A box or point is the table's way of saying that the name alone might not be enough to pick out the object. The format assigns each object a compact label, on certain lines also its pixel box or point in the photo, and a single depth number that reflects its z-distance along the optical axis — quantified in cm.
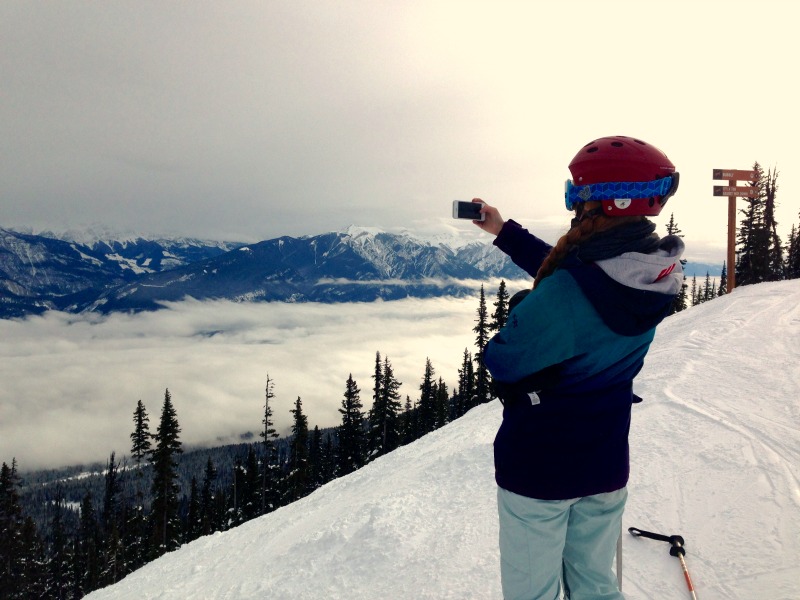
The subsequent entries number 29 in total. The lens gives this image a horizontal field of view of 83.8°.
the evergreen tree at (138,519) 4426
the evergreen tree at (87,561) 5321
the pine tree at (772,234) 4059
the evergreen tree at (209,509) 5095
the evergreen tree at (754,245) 4012
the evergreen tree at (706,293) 6836
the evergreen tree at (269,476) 4824
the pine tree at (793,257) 4472
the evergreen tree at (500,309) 3625
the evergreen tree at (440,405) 5178
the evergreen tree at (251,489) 4934
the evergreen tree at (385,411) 4772
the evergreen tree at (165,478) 4031
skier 201
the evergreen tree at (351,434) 4959
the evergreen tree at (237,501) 5012
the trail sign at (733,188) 2306
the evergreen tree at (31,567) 3934
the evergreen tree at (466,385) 5047
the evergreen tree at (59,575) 5343
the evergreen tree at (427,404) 5328
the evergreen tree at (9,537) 3766
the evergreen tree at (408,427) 5194
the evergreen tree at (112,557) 4674
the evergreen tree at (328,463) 5772
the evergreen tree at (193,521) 5094
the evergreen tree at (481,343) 4694
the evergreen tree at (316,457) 5728
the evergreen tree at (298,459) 4741
